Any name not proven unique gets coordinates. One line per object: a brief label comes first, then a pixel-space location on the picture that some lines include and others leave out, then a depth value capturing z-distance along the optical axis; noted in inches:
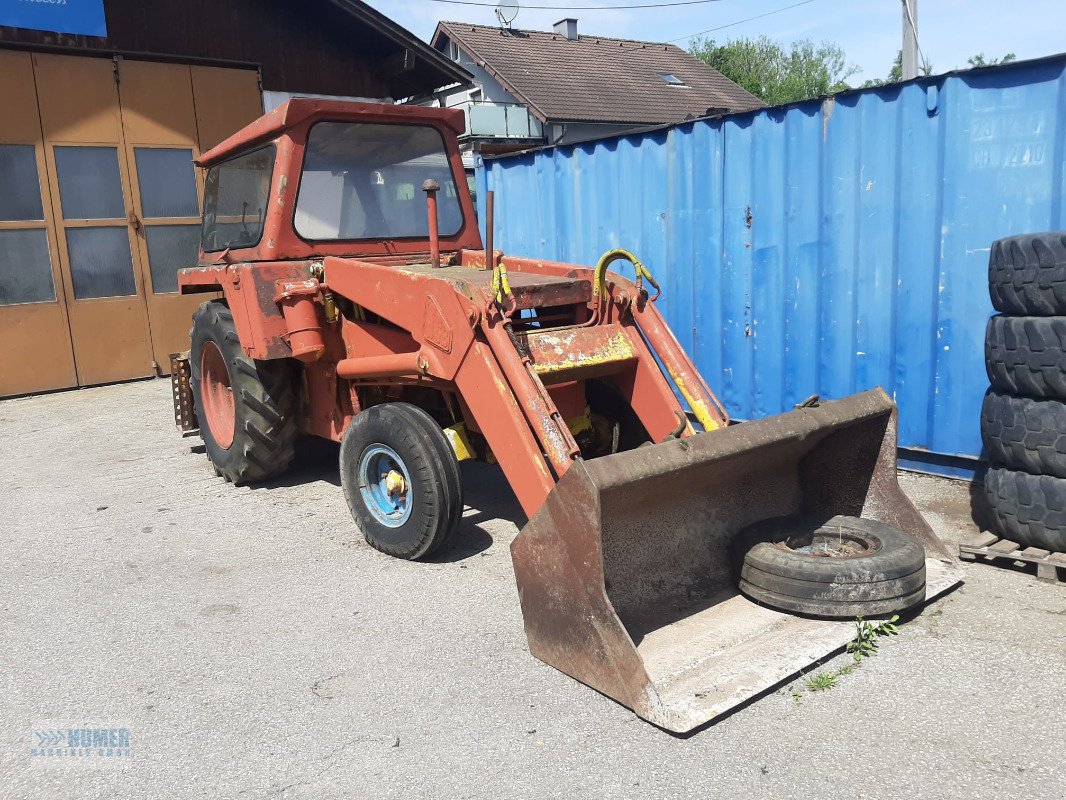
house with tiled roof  791.1
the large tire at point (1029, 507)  148.9
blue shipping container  189.5
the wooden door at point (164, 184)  369.1
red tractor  119.4
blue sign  333.7
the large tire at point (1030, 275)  148.6
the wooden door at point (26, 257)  340.8
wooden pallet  147.1
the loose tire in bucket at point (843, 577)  127.8
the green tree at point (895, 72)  1807.3
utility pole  324.5
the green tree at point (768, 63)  1980.8
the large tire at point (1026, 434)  147.6
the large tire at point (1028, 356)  148.0
